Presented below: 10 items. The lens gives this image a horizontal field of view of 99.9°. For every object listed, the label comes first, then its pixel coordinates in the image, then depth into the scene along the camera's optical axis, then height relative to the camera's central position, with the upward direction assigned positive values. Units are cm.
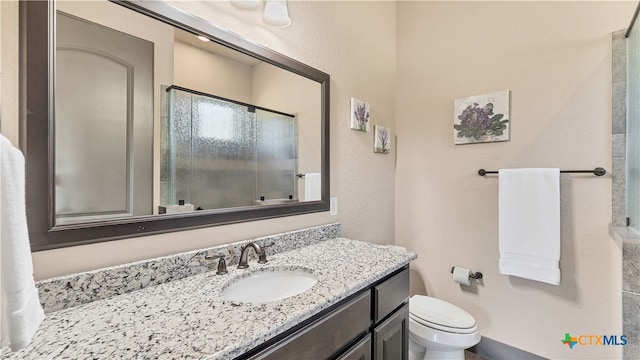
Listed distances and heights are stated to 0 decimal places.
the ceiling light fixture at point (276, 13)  128 +80
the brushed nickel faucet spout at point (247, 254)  111 -31
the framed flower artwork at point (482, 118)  179 +43
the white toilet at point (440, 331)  148 -86
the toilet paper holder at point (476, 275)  188 -67
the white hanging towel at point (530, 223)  157 -27
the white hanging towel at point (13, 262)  49 -15
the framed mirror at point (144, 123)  76 +21
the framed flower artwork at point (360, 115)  183 +45
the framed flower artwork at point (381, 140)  203 +31
